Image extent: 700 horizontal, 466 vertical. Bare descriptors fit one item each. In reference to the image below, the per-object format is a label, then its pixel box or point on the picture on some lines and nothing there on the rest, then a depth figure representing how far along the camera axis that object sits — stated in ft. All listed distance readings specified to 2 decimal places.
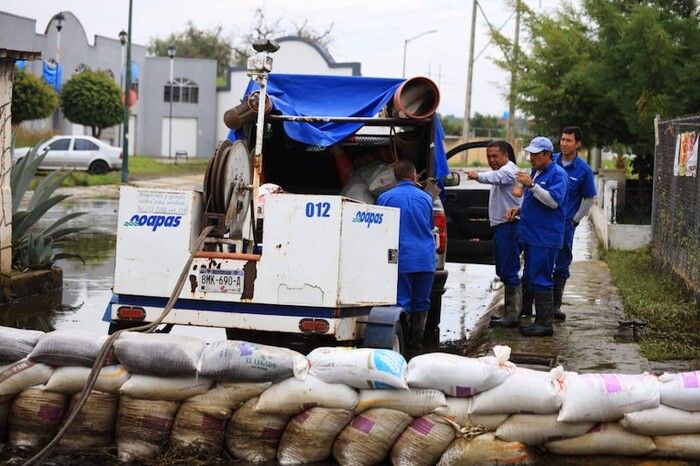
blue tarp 31.94
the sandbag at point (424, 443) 19.11
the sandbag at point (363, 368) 19.38
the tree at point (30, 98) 119.55
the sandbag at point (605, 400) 18.78
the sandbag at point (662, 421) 18.72
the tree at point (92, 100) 150.61
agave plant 41.06
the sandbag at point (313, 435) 19.51
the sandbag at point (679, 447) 18.78
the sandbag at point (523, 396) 19.11
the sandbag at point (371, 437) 19.31
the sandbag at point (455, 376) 19.34
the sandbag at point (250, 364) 19.76
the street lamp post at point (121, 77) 179.95
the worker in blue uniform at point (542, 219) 29.25
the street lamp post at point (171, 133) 190.06
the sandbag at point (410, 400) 19.43
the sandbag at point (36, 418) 20.20
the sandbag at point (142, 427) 19.93
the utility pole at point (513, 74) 72.54
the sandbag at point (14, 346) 20.80
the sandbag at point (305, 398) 19.53
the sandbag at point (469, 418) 19.39
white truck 22.90
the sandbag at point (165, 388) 20.08
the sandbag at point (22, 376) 20.36
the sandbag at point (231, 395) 19.89
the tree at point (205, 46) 298.97
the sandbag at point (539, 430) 19.02
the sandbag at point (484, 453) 18.85
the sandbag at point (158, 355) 19.88
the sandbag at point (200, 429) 19.88
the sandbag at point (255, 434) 19.75
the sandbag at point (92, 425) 20.17
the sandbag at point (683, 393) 18.74
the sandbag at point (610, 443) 18.86
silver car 115.96
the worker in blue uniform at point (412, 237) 26.43
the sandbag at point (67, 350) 20.30
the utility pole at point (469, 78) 147.02
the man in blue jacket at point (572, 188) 32.01
